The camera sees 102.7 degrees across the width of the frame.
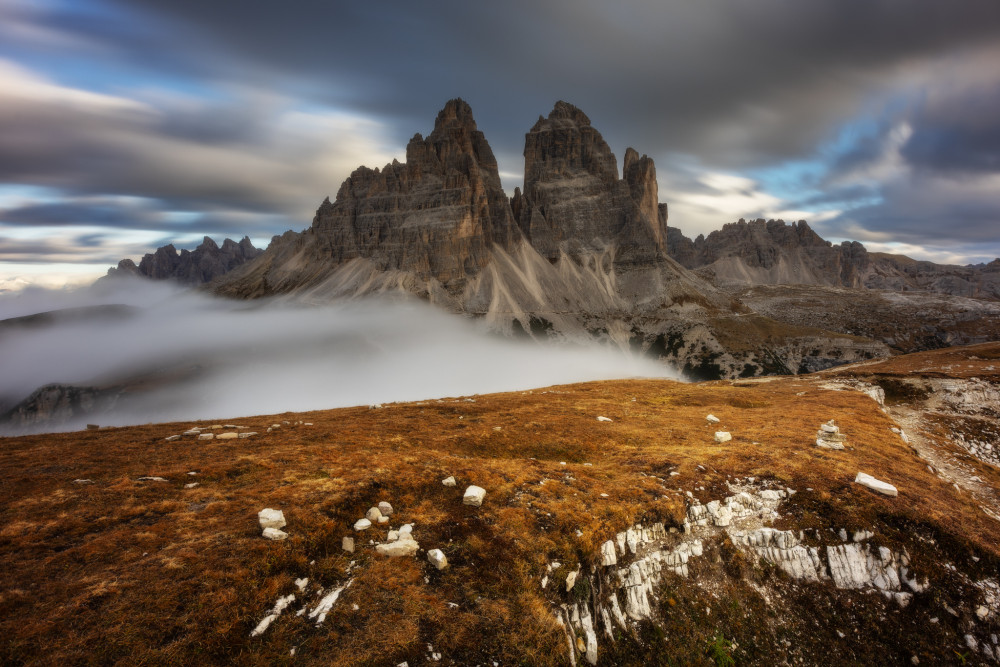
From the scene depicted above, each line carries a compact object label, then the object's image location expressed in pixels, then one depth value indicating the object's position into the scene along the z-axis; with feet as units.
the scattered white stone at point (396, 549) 42.16
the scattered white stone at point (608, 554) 45.42
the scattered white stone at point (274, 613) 32.52
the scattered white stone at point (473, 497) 51.62
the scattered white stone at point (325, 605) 34.96
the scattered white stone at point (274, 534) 41.52
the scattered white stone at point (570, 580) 42.04
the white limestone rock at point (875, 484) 54.52
